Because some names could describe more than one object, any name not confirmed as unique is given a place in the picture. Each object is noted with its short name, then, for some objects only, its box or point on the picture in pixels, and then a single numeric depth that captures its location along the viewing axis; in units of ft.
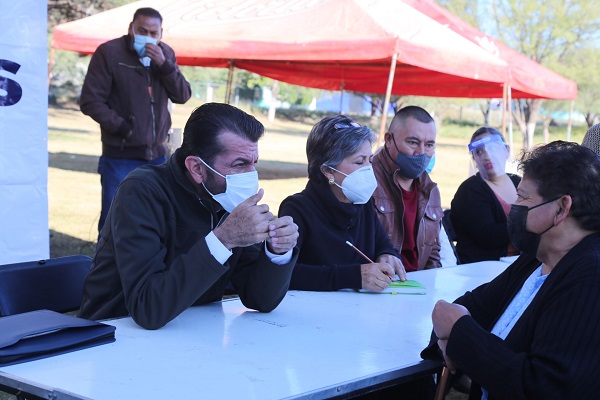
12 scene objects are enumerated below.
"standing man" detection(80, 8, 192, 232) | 19.66
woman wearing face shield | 16.35
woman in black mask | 6.27
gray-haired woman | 11.27
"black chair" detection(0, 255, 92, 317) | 8.98
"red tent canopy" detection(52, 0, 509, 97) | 27.94
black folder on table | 6.70
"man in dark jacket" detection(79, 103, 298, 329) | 7.96
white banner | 14.69
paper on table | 10.54
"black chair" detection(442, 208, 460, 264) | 15.54
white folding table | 6.28
